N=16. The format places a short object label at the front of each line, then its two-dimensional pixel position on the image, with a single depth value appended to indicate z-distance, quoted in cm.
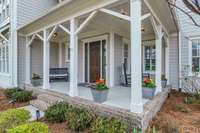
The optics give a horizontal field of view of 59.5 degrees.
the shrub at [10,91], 771
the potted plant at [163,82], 729
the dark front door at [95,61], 887
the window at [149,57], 937
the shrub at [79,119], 410
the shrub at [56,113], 470
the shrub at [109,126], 355
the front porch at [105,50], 387
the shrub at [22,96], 708
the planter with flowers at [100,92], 479
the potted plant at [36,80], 812
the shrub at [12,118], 353
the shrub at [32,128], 276
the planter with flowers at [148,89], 508
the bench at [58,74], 1006
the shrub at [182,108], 535
